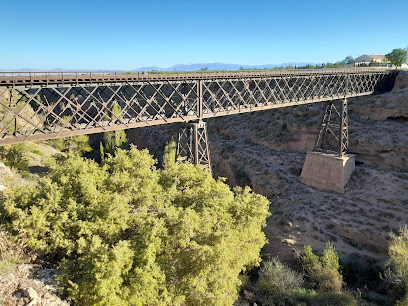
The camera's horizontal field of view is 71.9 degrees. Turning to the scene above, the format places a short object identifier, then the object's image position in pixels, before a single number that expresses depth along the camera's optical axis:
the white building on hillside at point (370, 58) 66.33
